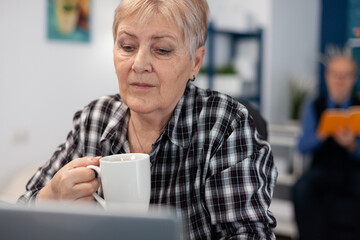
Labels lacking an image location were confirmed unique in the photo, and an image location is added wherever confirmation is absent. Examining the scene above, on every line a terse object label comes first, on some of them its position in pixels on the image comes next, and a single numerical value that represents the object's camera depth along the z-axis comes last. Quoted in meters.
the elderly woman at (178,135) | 0.78
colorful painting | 2.24
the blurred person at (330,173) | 2.52
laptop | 0.35
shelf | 3.17
